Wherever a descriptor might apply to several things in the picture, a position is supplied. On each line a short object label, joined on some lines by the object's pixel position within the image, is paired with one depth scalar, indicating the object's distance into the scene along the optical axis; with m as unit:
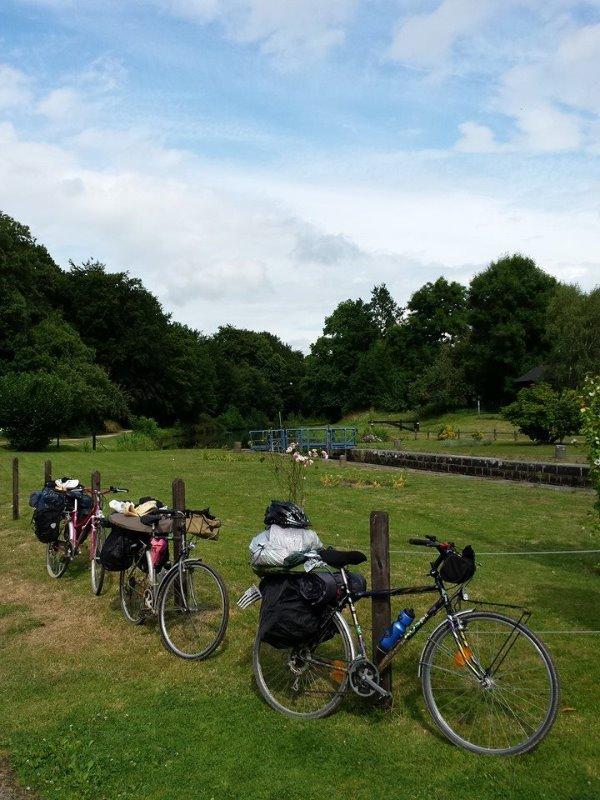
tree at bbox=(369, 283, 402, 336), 104.00
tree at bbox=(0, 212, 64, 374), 48.16
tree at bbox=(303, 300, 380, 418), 81.19
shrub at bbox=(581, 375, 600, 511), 7.26
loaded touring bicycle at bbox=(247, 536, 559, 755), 4.10
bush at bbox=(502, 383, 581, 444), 28.20
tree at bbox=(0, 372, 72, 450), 31.12
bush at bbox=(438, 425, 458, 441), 39.22
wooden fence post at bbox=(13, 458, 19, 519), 12.62
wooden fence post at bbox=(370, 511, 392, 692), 4.71
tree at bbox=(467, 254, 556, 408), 63.19
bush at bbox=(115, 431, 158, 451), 36.59
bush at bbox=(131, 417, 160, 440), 44.47
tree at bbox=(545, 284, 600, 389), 48.34
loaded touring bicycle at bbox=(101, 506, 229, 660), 5.89
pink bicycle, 8.38
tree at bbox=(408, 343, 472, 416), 65.19
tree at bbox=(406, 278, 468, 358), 85.44
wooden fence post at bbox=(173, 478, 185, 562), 6.53
